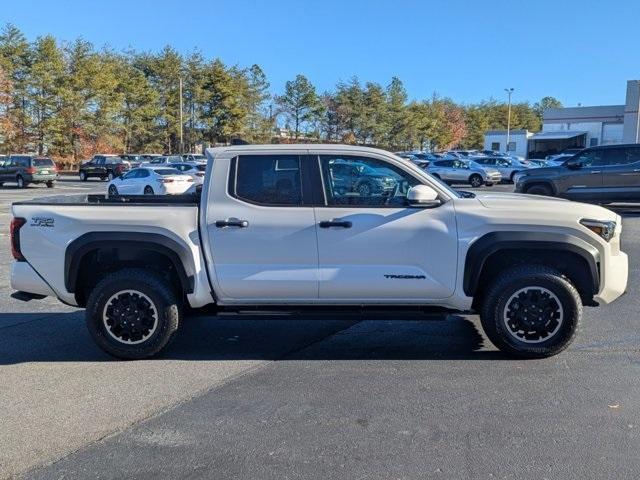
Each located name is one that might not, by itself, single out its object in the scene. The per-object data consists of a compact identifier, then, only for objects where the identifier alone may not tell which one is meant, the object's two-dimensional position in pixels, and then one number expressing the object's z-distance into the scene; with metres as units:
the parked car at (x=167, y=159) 42.42
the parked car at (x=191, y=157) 44.77
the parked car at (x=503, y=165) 36.68
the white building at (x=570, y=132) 71.38
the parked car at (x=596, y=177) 15.66
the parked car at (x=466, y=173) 33.66
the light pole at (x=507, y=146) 76.56
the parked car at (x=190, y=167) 30.45
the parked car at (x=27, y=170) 32.50
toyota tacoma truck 5.09
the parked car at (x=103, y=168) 40.75
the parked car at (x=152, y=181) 23.80
